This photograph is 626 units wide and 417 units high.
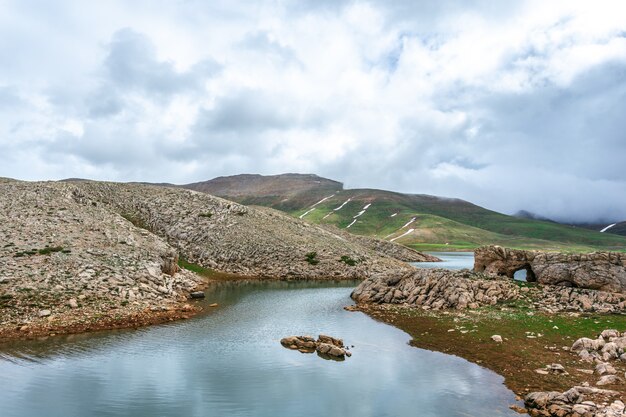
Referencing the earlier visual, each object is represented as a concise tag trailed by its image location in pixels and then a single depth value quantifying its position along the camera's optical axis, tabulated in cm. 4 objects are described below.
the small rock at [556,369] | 2662
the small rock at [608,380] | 2430
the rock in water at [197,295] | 5597
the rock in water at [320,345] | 3231
